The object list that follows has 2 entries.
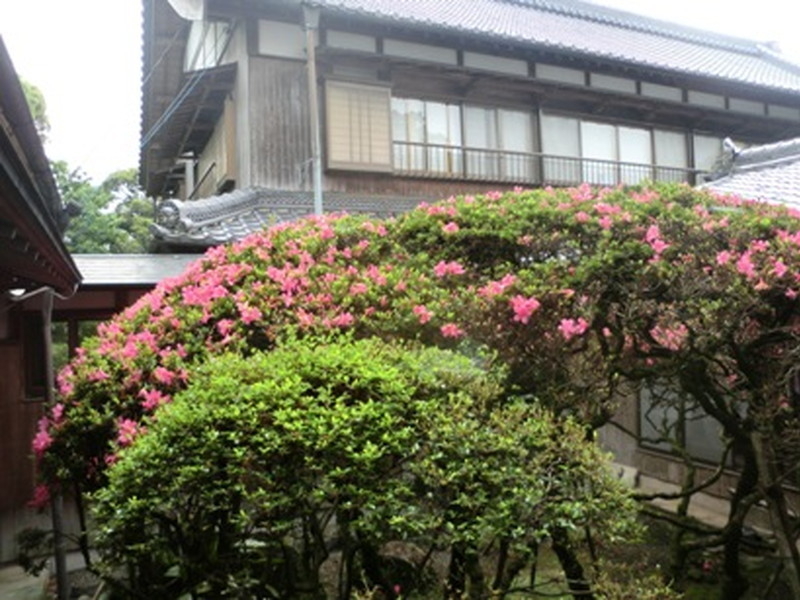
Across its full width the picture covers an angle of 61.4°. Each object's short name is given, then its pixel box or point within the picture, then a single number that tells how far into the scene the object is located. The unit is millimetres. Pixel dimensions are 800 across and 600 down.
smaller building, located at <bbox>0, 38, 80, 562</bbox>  3336
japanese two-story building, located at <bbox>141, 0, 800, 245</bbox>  13047
